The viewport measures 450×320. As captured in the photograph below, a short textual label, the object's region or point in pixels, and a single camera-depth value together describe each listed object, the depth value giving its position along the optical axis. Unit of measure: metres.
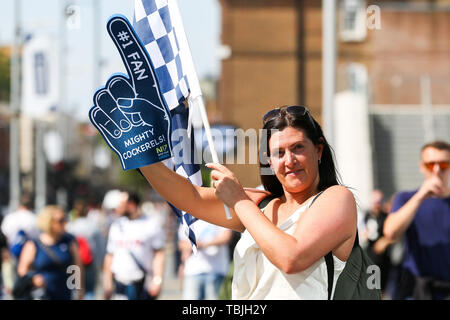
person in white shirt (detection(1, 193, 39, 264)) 10.27
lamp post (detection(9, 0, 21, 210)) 18.19
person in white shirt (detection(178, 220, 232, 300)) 8.73
